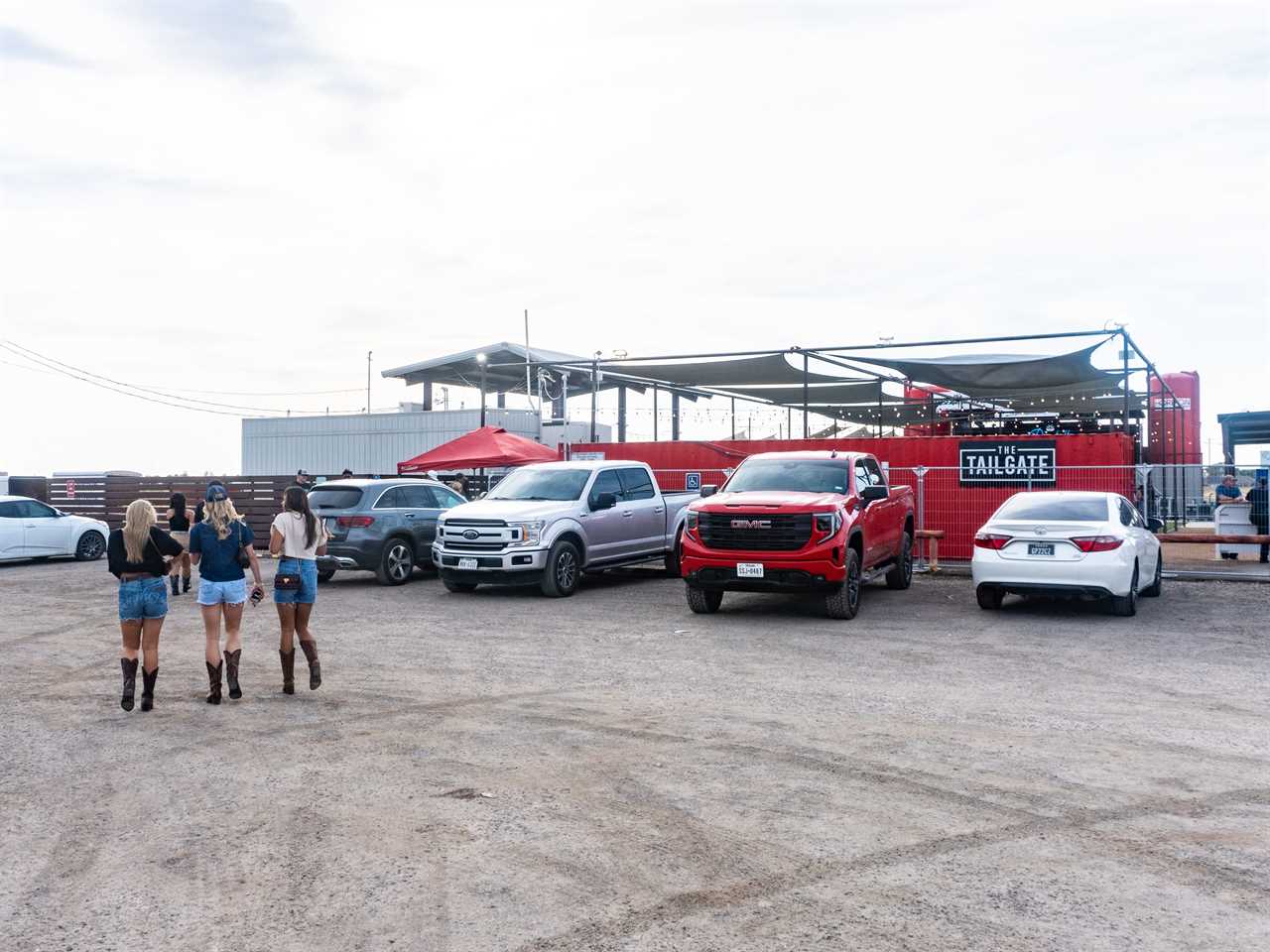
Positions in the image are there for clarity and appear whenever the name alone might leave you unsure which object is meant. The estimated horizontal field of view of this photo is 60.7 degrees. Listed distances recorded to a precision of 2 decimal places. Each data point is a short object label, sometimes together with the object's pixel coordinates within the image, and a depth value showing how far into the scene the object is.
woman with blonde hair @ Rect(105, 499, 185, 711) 7.99
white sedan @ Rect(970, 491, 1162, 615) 12.39
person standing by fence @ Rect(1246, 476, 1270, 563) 18.61
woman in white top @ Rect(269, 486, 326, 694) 8.51
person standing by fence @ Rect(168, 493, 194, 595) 15.19
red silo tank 25.34
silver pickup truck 14.80
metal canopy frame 17.53
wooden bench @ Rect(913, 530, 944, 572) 18.00
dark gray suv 16.56
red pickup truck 12.28
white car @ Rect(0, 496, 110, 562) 21.92
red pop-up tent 20.84
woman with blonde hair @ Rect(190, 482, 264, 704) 8.29
